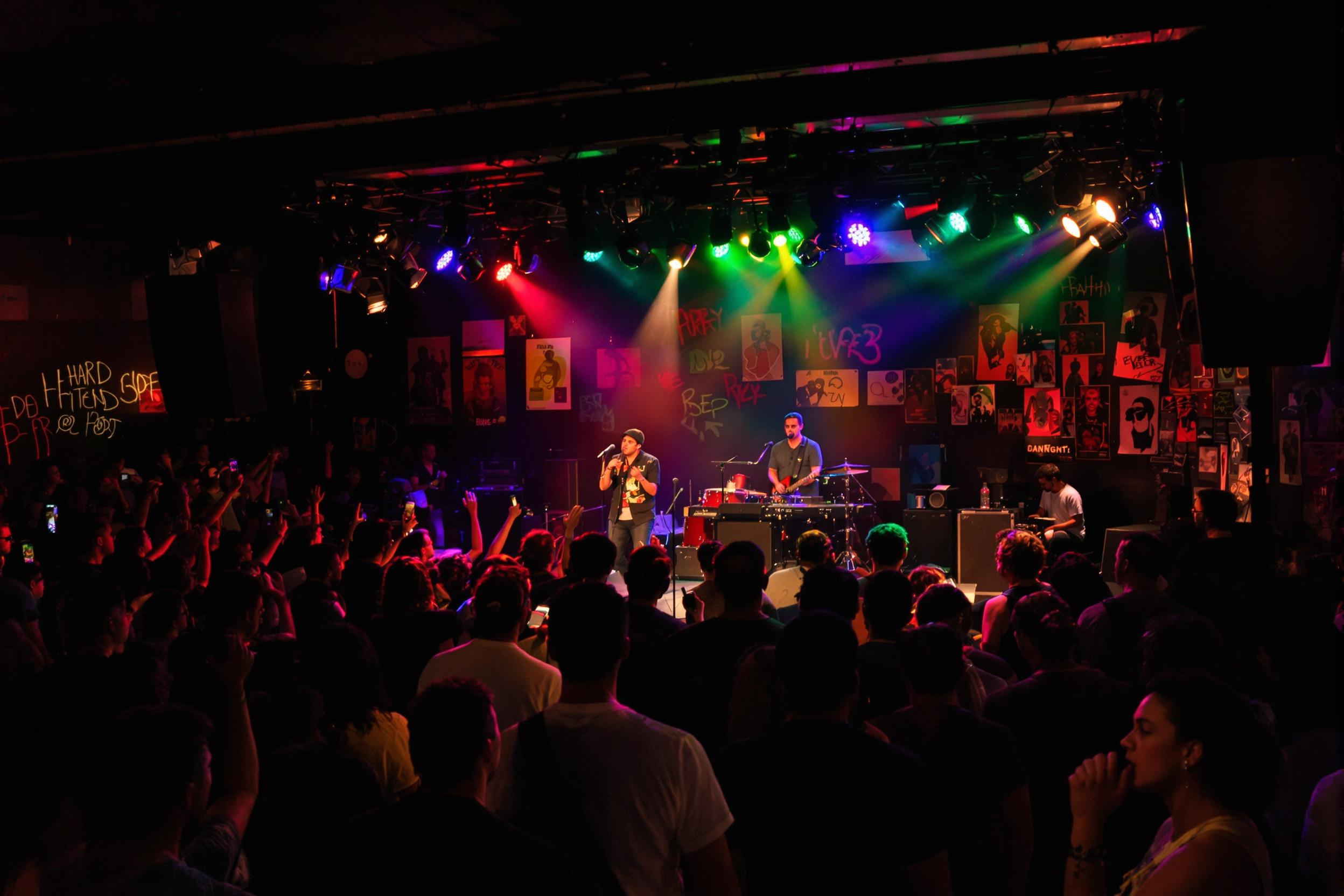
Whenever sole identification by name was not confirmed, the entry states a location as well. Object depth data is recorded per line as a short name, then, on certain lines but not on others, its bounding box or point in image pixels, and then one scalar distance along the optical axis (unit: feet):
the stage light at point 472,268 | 29.96
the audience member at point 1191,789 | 6.07
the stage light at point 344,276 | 29.68
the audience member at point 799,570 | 15.61
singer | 34.12
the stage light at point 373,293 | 31.50
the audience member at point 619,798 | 6.77
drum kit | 32.50
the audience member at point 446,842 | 5.73
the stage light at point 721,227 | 26.81
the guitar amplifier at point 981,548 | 33.76
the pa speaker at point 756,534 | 32.19
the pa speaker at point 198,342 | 17.97
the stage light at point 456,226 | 26.48
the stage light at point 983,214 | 25.14
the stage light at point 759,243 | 29.25
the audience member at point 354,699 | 8.96
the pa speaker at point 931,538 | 35.37
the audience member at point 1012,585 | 12.91
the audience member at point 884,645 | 10.30
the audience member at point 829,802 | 6.85
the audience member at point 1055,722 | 9.49
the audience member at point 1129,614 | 12.97
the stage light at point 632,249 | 27.02
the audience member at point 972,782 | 8.16
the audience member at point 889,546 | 14.88
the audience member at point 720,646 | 10.85
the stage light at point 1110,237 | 25.30
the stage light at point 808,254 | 29.30
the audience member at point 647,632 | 10.95
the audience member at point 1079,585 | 14.08
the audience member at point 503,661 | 10.07
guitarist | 35.65
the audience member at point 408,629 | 11.96
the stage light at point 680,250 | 28.89
